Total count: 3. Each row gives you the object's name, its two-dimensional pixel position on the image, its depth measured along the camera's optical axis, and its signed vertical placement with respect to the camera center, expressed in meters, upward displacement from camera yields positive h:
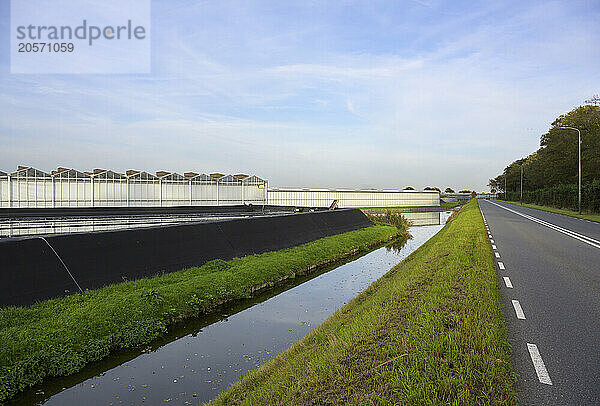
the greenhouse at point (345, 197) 58.19 -0.86
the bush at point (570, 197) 41.44 -0.58
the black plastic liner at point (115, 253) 8.73 -1.73
